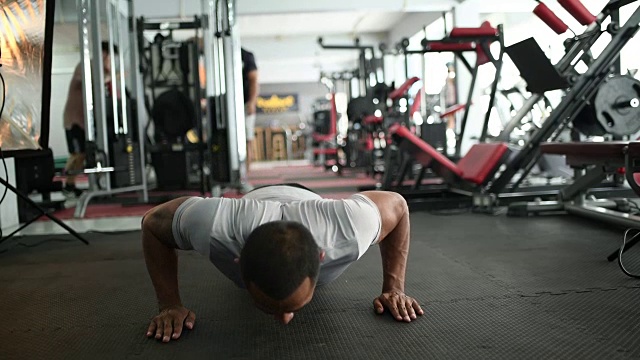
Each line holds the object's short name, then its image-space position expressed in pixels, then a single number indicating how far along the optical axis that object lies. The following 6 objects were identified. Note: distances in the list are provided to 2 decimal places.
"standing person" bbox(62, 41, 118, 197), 5.11
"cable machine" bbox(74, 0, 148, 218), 4.22
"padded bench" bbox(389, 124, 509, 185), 3.81
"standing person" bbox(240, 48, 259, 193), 6.22
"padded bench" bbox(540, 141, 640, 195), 2.45
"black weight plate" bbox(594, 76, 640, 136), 3.38
